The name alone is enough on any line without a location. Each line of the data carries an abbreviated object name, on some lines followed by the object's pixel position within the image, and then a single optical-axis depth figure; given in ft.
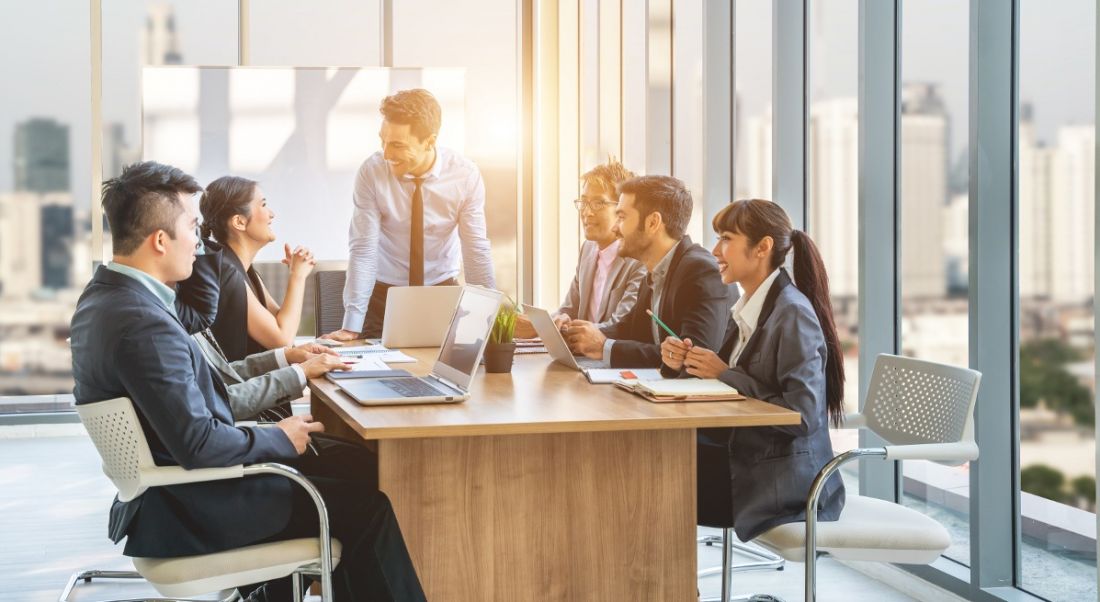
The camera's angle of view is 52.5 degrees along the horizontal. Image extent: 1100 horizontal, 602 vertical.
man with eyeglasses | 15.19
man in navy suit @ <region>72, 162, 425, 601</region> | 8.23
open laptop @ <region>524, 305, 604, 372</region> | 12.13
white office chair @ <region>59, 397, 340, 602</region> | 8.11
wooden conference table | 9.00
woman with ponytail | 9.37
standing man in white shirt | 17.80
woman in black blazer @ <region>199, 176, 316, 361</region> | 12.94
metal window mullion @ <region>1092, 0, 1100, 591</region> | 9.54
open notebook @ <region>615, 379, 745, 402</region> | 9.45
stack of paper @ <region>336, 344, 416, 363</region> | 12.88
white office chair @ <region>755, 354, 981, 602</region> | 9.02
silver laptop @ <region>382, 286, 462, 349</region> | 14.74
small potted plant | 11.73
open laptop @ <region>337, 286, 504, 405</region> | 9.66
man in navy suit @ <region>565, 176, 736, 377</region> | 12.32
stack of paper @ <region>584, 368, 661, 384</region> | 10.80
